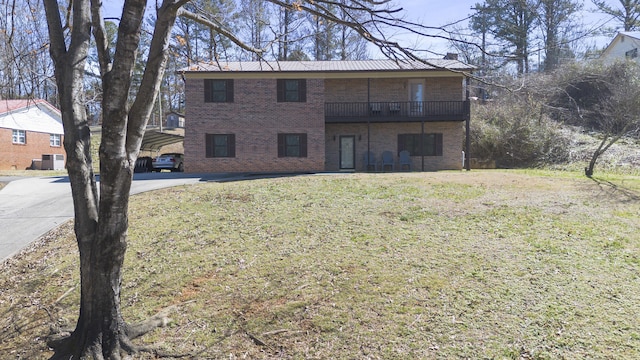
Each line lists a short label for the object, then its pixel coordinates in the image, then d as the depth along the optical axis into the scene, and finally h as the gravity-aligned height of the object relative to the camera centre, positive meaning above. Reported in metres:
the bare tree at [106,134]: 3.85 +0.28
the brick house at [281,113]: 19.95 +2.42
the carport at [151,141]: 21.68 +1.28
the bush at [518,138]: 22.69 +1.32
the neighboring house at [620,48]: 30.30 +8.91
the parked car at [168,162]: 24.22 +0.04
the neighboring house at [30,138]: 27.12 +1.80
